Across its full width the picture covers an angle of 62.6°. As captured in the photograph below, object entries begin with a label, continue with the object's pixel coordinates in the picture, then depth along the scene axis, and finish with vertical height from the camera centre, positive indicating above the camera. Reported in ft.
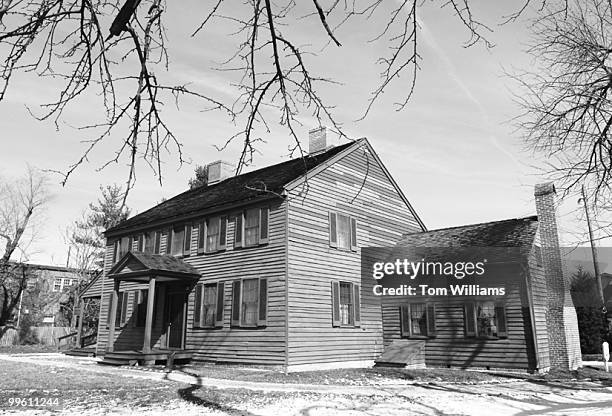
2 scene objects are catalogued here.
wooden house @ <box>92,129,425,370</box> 55.31 +5.89
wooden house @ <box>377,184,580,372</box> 55.72 +1.29
